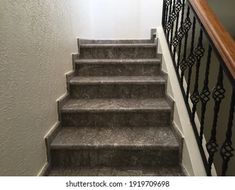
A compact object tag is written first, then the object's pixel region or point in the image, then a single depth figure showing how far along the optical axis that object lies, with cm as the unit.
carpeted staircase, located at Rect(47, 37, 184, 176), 140
